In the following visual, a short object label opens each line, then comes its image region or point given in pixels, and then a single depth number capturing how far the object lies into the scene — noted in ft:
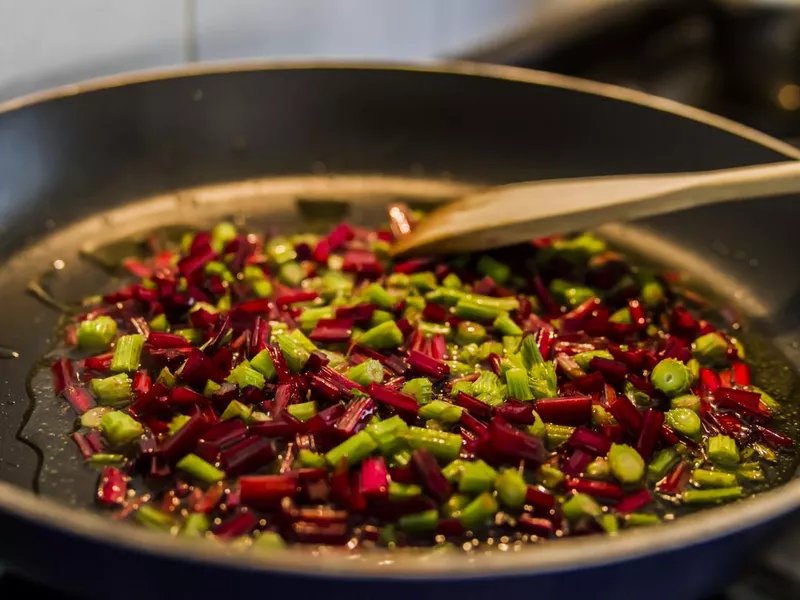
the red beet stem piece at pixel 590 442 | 1.24
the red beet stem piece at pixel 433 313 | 1.42
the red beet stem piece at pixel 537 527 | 1.17
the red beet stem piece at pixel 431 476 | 1.18
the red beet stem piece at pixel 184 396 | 1.26
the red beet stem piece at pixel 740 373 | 1.36
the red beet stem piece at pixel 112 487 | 1.17
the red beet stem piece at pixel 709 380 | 1.34
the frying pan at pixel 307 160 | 1.45
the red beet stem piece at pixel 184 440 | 1.20
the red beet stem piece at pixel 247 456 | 1.20
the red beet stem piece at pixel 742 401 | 1.31
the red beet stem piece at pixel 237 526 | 1.14
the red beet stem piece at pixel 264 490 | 1.16
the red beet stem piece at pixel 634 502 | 1.19
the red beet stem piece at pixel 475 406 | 1.27
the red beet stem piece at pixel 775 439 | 1.28
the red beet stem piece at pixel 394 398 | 1.26
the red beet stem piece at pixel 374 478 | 1.17
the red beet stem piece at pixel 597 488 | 1.20
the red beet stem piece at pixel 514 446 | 1.21
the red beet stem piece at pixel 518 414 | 1.25
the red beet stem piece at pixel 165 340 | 1.34
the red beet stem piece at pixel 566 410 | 1.27
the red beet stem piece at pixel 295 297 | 1.43
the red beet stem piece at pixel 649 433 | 1.25
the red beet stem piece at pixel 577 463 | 1.22
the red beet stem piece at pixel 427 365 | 1.32
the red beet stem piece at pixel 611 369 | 1.33
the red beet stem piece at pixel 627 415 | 1.27
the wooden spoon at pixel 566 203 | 1.40
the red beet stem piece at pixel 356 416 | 1.23
